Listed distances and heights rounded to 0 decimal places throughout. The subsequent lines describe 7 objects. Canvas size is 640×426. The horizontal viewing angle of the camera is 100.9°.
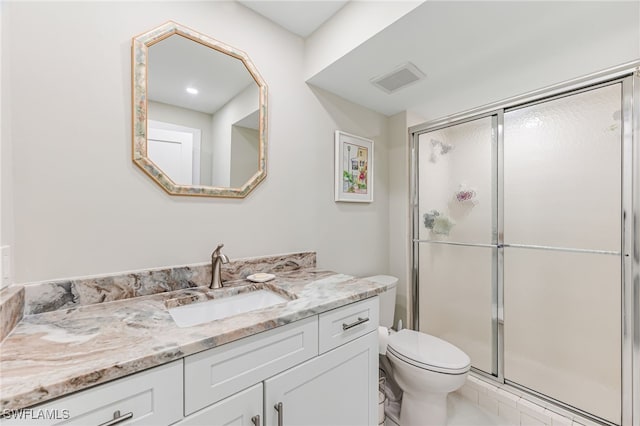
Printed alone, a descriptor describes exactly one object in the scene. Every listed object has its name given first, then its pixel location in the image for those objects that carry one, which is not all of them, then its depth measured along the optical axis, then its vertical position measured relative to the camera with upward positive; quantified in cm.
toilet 142 -89
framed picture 193 +33
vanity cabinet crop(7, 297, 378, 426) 62 -52
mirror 117 +49
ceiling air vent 162 +87
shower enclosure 143 -20
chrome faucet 127 -26
